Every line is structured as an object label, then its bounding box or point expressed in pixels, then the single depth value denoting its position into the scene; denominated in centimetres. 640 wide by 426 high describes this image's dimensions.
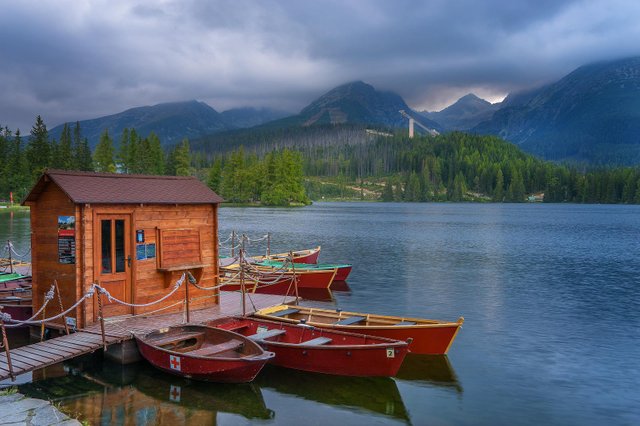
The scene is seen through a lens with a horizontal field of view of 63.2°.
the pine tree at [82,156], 11756
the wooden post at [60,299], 1705
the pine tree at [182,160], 14225
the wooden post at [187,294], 1806
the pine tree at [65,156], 11056
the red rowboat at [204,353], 1473
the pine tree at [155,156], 13686
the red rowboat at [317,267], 3341
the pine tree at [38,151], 10969
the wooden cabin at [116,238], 1675
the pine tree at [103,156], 13400
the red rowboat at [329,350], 1552
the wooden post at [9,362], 1302
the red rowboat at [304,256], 3756
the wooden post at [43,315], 1763
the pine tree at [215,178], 15288
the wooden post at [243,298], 1885
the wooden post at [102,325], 1521
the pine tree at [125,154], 13612
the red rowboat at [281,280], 2934
